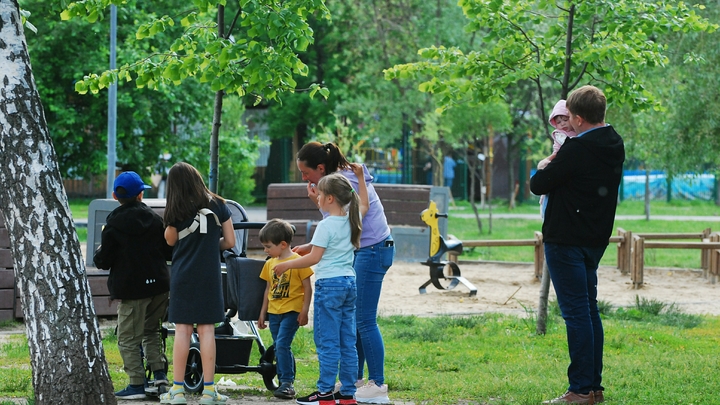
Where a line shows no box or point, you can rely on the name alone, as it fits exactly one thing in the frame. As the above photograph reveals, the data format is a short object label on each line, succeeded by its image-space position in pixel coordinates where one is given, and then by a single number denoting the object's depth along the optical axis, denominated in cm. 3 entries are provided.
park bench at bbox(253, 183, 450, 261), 3347
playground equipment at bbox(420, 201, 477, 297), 2495
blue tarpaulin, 7542
